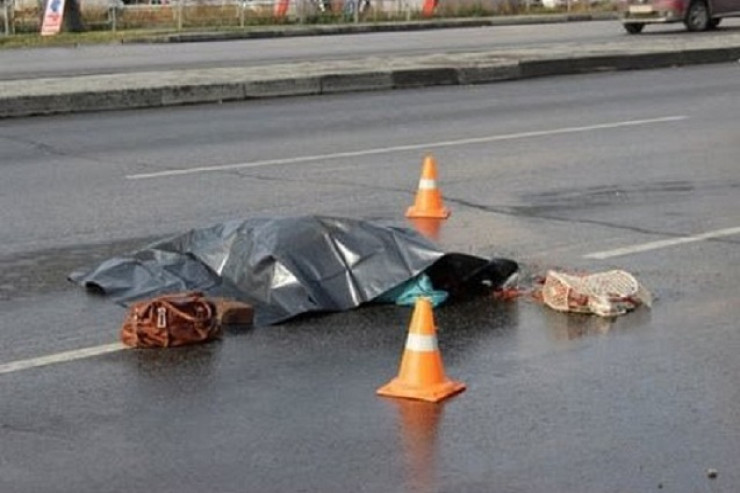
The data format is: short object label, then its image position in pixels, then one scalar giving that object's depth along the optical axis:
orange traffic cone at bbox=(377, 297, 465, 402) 6.15
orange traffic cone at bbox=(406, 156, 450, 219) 10.33
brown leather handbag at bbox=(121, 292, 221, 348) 6.96
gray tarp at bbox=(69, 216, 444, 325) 7.66
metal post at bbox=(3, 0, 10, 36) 39.28
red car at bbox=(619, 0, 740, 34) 33.06
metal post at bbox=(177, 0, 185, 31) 40.81
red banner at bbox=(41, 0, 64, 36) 39.44
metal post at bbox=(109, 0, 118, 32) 42.17
